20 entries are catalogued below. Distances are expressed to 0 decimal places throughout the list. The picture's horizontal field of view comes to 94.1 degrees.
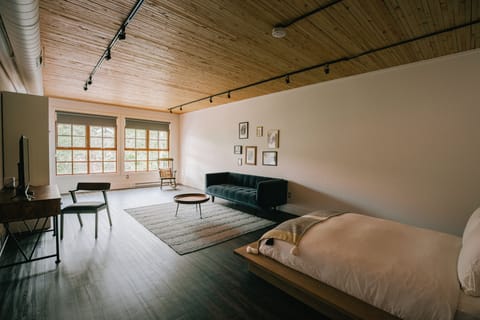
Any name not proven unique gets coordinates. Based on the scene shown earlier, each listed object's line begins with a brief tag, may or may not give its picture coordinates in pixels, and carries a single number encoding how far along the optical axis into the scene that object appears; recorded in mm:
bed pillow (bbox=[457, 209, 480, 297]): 1336
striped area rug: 3240
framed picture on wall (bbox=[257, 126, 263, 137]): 5383
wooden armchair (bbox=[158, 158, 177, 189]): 7508
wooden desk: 2260
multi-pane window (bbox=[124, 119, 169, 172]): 7379
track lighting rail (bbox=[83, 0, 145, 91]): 2124
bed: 1369
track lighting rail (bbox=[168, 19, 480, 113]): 2374
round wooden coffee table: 4124
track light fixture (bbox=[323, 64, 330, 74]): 3420
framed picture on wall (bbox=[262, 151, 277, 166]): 5104
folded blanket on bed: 2102
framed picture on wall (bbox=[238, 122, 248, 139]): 5734
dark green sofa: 4324
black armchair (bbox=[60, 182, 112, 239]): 3208
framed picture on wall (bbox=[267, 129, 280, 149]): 5055
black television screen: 2569
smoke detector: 2369
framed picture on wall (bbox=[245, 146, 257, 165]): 5559
